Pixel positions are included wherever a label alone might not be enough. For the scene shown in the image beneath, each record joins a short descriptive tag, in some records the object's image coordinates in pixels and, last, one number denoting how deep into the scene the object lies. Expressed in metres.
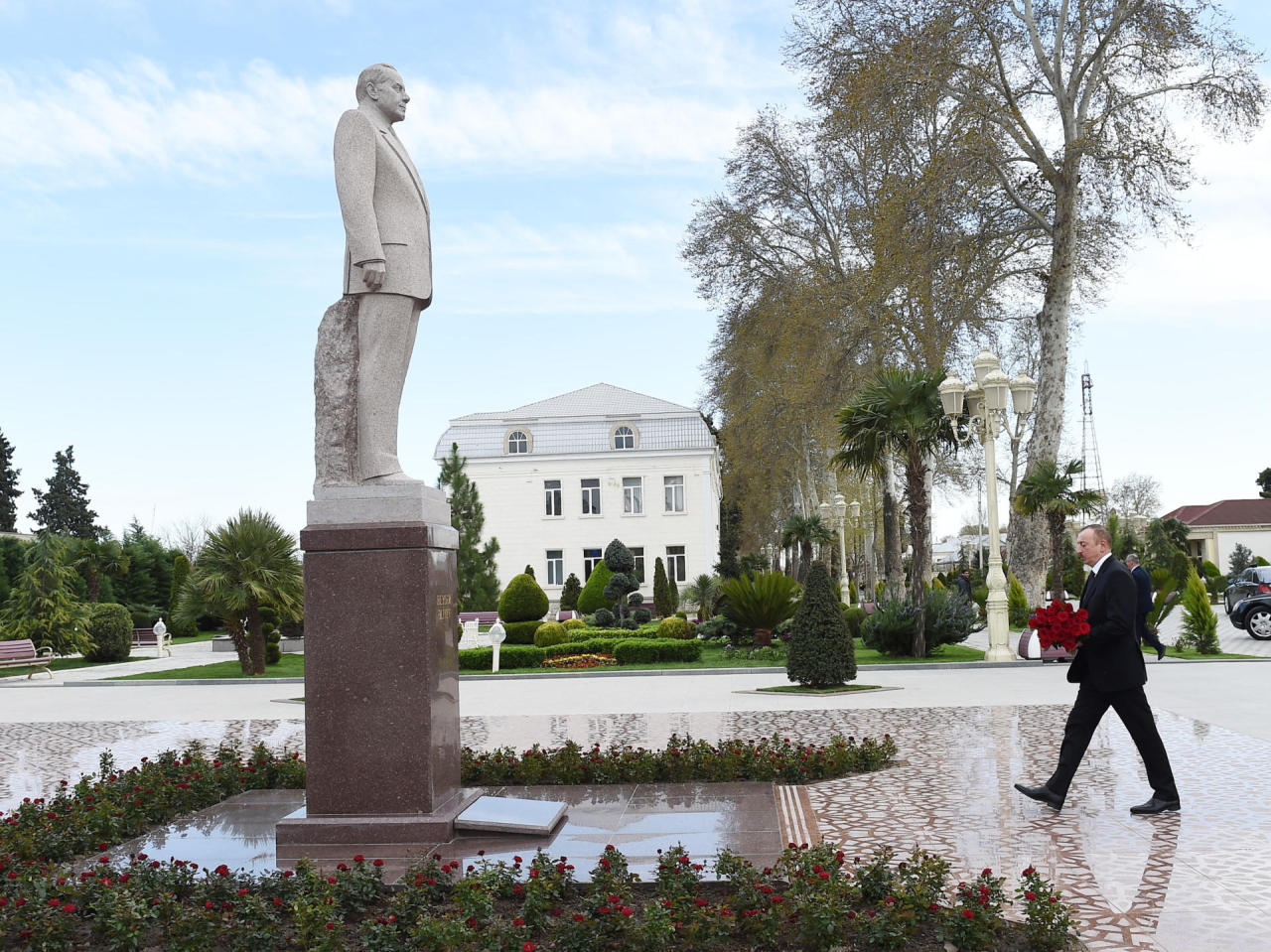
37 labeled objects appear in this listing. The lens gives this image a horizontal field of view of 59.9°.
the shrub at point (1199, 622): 20.00
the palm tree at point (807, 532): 42.34
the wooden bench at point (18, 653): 23.09
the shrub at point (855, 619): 26.81
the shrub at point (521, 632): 26.81
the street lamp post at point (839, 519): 37.06
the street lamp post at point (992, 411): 19.19
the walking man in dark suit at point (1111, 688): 6.84
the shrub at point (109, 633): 28.39
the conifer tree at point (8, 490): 59.78
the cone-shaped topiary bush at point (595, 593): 38.59
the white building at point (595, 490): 50.59
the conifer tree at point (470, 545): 40.22
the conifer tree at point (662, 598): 39.31
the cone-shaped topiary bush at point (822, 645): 15.02
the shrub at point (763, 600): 22.39
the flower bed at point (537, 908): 4.32
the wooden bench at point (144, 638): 37.06
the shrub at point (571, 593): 44.72
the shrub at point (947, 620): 20.81
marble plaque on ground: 6.13
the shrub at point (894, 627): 20.81
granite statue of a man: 6.41
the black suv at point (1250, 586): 27.80
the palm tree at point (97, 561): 38.16
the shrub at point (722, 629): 23.44
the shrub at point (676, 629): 25.66
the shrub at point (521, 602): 30.91
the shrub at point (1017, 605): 25.41
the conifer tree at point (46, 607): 26.77
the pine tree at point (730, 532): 56.31
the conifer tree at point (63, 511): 64.25
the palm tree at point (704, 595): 34.12
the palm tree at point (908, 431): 20.50
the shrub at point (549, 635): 25.12
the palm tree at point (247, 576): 21.27
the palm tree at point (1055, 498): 24.25
